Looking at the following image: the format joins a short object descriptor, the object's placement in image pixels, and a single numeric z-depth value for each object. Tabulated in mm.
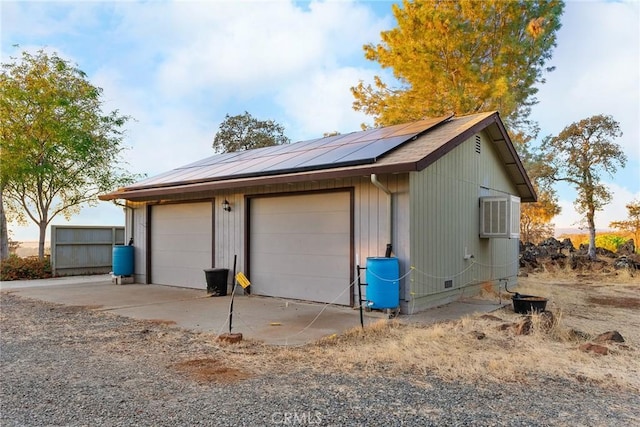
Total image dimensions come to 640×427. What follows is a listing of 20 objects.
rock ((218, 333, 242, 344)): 5090
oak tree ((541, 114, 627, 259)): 15258
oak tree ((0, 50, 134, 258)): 13141
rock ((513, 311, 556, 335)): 5438
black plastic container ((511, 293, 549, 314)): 6793
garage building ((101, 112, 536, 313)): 7059
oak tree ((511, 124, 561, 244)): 16531
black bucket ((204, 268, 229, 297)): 8992
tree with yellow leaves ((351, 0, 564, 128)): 15461
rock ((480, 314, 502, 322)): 6391
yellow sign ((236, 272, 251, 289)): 5273
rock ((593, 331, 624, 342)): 5137
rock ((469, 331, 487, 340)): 5205
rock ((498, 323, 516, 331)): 5637
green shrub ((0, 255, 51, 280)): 12594
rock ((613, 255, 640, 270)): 13328
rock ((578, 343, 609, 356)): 4637
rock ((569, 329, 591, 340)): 5297
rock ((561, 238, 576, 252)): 17825
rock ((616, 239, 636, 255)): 16323
